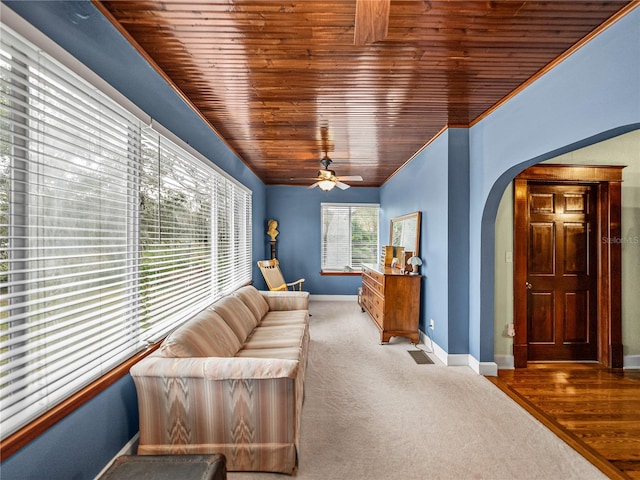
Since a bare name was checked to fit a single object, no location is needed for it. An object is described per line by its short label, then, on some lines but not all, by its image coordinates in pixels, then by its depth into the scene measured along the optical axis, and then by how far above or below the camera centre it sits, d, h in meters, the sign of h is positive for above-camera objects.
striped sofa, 1.69 -0.98
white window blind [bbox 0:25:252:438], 1.14 +0.04
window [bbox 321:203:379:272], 6.62 +0.09
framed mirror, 4.09 +0.13
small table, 1.25 -1.01
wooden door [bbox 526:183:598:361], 3.35 -0.41
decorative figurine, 6.32 +0.22
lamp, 3.84 -0.28
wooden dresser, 3.84 -0.87
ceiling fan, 4.00 +0.83
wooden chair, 5.18 -0.64
